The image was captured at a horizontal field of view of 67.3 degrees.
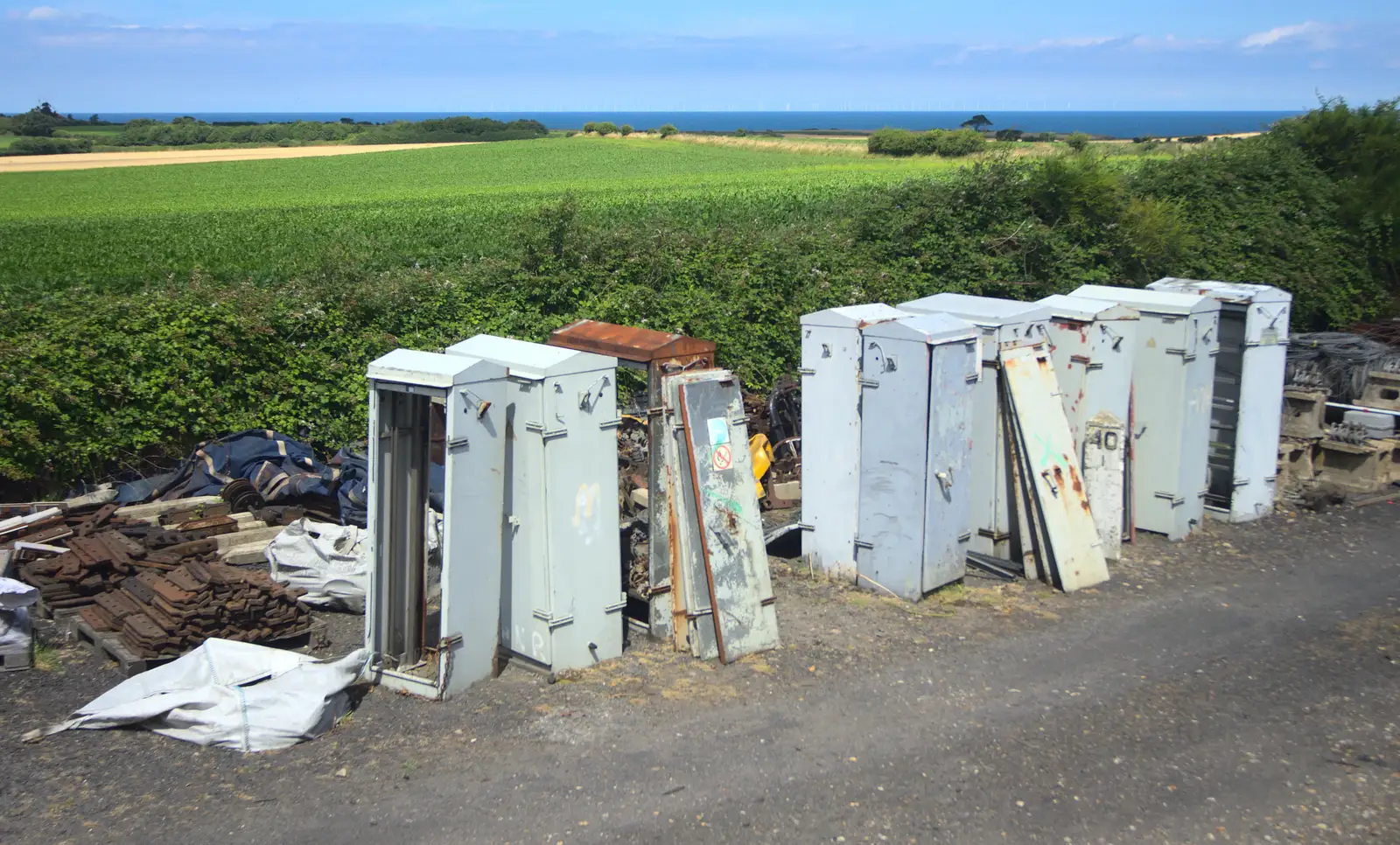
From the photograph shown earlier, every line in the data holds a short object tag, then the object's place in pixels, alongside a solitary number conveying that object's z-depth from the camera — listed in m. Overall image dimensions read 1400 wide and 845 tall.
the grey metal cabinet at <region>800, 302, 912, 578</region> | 7.35
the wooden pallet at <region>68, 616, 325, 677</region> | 5.76
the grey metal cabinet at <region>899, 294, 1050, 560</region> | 7.59
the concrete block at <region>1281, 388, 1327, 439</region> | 10.30
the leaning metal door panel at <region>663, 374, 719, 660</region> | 6.13
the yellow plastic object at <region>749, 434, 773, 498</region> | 9.16
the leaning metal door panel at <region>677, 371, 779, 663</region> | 6.09
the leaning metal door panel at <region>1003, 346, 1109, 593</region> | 7.41
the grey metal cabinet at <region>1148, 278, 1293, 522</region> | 8.88
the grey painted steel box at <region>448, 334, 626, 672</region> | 5.71
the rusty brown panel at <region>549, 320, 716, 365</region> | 6.21
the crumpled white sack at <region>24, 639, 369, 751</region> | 4.97
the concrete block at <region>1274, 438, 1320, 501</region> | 10.12
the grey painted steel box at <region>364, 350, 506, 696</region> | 5.43
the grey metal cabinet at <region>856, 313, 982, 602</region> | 6.97
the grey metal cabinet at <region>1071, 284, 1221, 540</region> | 8.46
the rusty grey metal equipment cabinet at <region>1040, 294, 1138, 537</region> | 8.01
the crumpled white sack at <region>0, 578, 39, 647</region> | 5.79
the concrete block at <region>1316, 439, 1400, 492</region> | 10.02
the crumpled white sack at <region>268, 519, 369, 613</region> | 6.84
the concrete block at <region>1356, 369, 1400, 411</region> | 11.41
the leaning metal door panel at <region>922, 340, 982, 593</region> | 7.00
